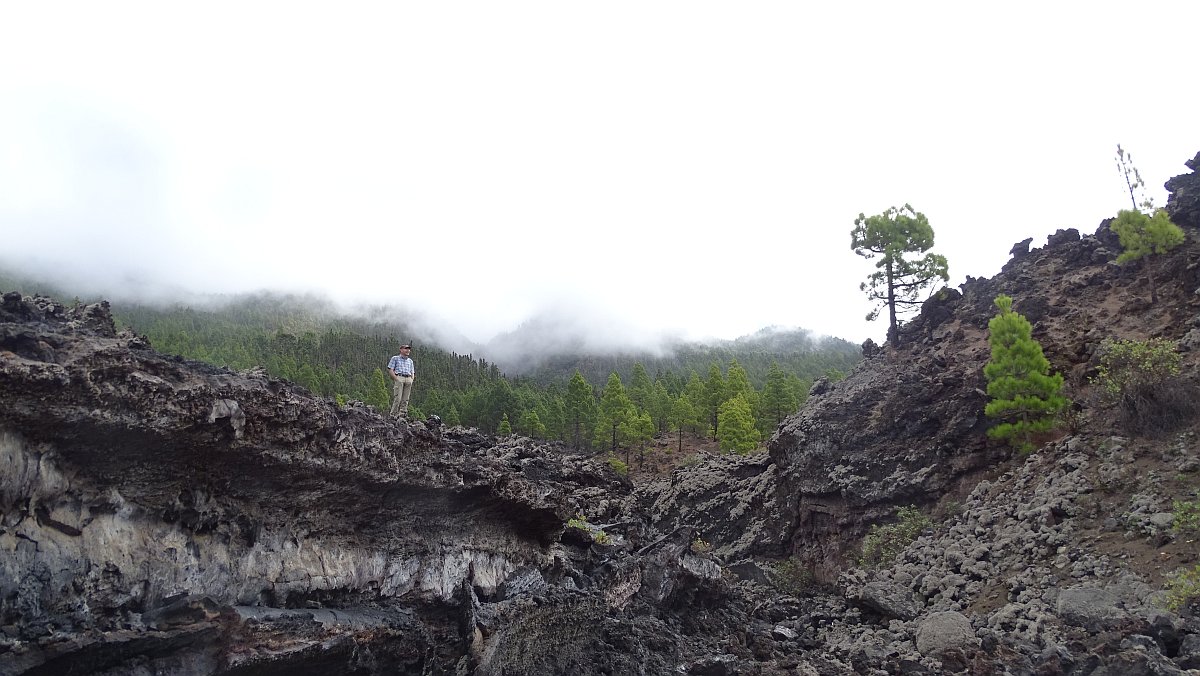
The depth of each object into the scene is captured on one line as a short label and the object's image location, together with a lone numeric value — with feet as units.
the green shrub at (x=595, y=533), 61.64
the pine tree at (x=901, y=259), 105.19
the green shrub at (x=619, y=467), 163.87
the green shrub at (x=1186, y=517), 45.64
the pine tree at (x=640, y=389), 217.13
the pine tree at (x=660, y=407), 208.54
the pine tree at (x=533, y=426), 199.41
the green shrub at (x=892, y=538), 70.23
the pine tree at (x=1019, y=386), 68.39
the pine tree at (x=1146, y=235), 76.95
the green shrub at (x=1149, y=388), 56.95
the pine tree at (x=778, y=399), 172.36
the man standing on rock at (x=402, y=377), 46.52
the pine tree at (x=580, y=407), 198.18
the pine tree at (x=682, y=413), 192.56
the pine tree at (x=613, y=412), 188.03
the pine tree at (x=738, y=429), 152.15
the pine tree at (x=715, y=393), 192.13
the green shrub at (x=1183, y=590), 38.32
